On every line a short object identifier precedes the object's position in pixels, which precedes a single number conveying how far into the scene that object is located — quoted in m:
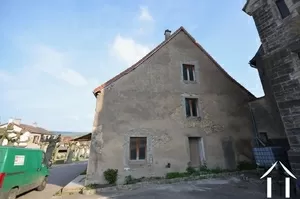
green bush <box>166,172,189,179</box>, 9.49
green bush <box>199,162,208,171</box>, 10.30
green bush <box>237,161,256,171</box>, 10.91
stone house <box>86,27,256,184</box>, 9.52
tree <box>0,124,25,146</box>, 18.13
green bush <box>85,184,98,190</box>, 8.12
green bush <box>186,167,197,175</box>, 9.96
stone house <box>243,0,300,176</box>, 6.04
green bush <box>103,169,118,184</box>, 8.76
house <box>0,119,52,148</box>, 33.32
